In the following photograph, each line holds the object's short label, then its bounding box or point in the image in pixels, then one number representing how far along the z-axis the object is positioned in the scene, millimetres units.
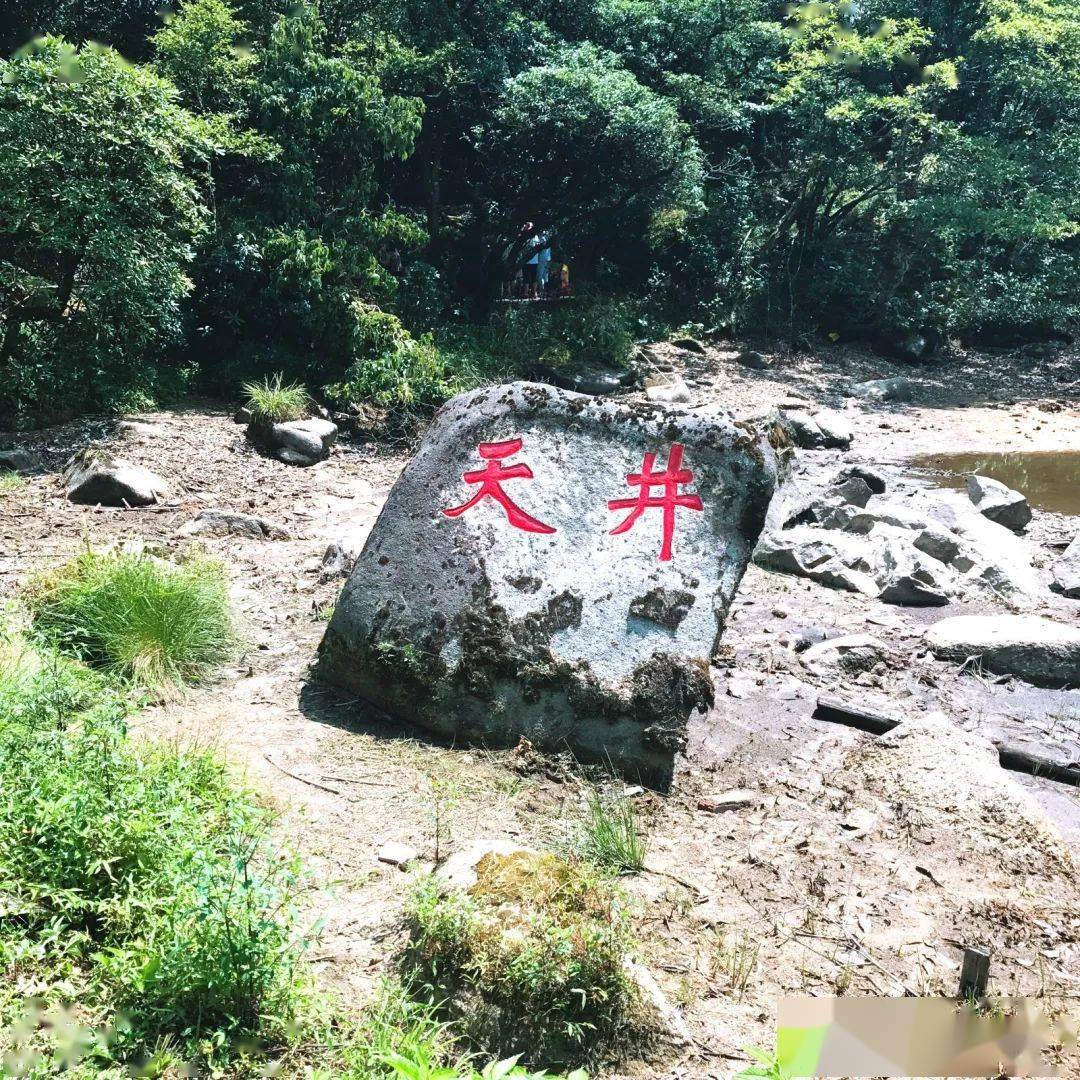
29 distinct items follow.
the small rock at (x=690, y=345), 18344
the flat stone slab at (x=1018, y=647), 6004
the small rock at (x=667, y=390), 15195
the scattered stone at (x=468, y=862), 3232
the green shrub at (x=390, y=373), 11906
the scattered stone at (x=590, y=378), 14828
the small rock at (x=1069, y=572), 7625
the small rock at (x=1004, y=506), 9969
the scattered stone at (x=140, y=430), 9690
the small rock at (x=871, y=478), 11336
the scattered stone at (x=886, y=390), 16953
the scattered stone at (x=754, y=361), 17938
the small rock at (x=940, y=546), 8055
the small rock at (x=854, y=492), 10305
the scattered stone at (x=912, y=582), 7288
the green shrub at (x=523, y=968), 2857
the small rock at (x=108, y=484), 7883
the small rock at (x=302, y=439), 10312
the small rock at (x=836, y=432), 13789
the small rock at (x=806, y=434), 13672
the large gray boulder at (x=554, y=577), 4633
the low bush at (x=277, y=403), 10438
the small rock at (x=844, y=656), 6070
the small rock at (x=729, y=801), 4398
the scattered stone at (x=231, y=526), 7531
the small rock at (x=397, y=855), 3696
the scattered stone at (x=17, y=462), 8508
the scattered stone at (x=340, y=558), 6641
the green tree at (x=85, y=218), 8992
